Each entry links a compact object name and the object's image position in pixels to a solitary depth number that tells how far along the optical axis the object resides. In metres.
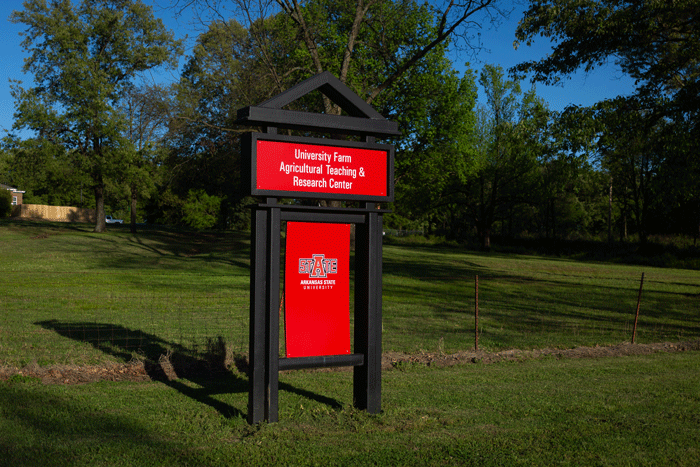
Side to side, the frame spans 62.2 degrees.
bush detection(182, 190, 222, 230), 47.25
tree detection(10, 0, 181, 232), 37.84
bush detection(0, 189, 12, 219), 61.75
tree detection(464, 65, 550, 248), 51.69
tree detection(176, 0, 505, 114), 19.77
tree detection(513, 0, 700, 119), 16.59
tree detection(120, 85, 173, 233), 39.22
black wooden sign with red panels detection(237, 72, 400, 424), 5.56
